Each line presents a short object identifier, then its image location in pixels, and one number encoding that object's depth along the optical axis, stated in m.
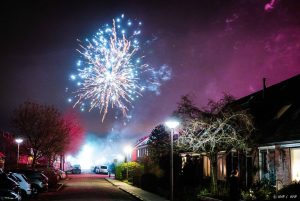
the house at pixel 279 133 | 15.80
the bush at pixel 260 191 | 15.29
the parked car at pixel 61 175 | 38.95
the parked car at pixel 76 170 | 61.98
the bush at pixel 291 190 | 9.33
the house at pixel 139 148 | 49.79
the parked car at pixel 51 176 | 29.10
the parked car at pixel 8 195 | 12.71
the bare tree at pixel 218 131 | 17.46
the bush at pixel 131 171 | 31.05
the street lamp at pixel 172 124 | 17.42
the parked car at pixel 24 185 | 19.28
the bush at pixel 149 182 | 26.27
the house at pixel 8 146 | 47.17
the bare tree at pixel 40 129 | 41.40
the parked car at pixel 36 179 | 23.16
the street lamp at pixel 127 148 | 40.52
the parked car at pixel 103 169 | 58.04
